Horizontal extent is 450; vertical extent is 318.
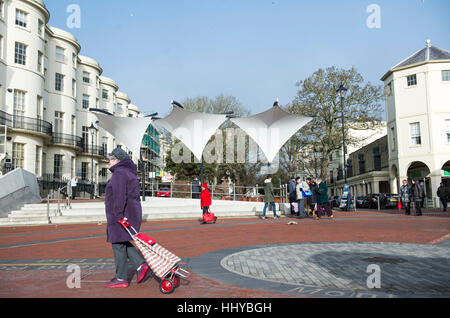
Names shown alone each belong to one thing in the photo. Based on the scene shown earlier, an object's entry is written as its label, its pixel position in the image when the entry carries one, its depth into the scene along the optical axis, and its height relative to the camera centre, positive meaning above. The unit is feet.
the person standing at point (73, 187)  100.59 +2.21
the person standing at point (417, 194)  60.44 -1.25
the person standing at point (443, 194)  75.51 -1.66
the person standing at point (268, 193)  57.67 -0.49
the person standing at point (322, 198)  56.18 -1.42
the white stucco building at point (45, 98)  103.76 +31.63
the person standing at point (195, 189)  88.43 +0.61
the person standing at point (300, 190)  56.98 -0.13
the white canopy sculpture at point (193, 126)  83.71 +14.88
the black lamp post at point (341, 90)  81.30 +21.05
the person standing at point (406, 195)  63.72 -1.43
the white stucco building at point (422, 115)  119.24 +22.99
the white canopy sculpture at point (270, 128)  82.58 +13.74
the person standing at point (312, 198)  60.18 -1.50
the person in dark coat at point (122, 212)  16.20 -0.81
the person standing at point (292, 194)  62.03 -0.79
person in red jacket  51.75 -0.91
